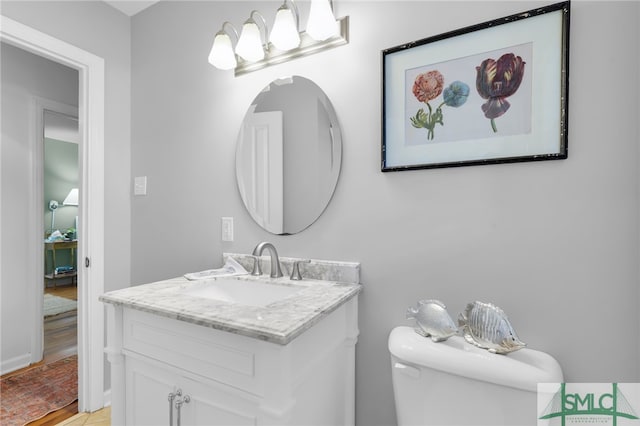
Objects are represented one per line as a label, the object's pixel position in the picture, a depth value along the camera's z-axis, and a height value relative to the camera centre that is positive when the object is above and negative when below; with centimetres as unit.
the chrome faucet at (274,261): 130 -22
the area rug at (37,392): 174 -115
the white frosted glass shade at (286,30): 123 +71
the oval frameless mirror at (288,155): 130 +24
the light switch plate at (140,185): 189 +14
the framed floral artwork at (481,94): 93 +38
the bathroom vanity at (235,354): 81 -44
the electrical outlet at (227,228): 156 -10
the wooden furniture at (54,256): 475 -74
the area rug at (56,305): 351 -116
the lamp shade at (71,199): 523 +16
